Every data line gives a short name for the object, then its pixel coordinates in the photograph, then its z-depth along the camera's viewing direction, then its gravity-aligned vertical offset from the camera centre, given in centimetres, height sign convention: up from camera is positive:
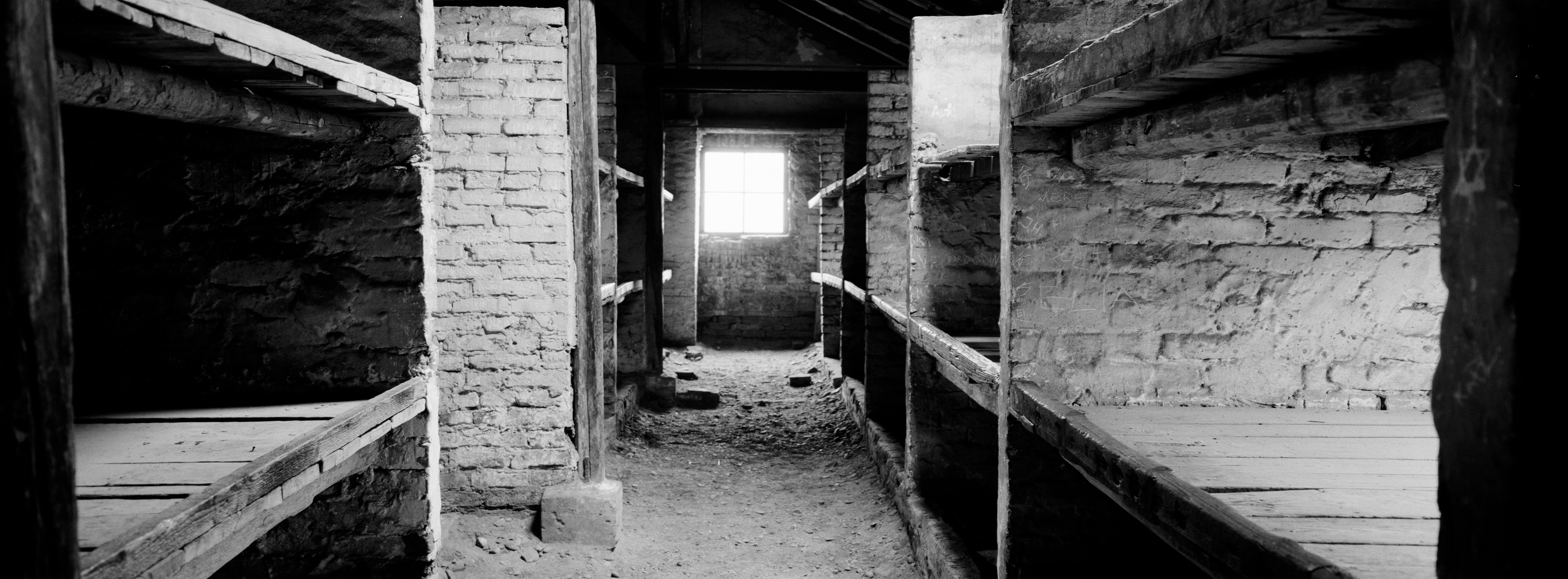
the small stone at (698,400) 807 -145
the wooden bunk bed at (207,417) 152 -46
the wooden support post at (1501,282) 92 -5
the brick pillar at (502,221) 443 +10
